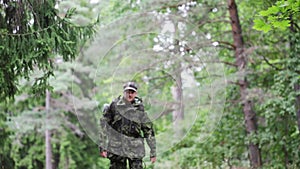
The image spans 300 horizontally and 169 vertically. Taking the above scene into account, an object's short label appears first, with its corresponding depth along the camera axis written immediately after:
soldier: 10.62
